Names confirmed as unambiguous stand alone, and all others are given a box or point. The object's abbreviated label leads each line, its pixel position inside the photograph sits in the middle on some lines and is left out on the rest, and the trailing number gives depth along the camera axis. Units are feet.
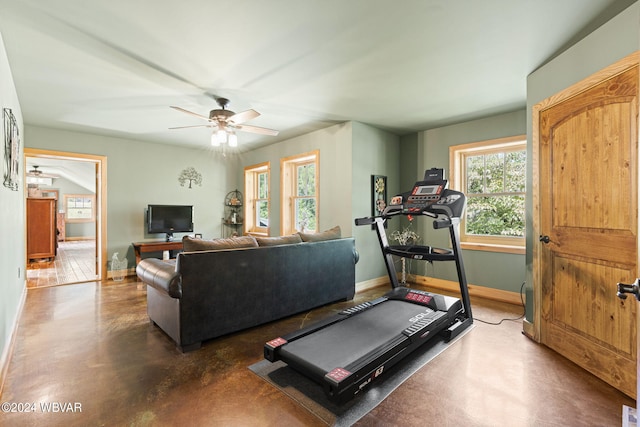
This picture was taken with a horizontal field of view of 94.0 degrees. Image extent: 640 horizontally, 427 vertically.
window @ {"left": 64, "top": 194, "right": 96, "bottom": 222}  37.65
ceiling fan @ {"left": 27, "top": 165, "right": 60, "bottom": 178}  30.40
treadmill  6.46
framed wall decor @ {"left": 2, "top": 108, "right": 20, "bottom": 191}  8.27
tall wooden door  6.67
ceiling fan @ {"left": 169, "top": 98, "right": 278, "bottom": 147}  11.01
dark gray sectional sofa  8.56
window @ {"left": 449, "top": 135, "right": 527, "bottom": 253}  13.50
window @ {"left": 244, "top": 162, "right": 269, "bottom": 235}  21.76
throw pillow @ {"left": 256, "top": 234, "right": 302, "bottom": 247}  10.61
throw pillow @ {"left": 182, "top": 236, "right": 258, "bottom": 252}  8.92
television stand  17.60
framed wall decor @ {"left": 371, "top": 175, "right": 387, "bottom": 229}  15.67
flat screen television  18.66
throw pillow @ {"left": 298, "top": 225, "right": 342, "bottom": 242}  12.03
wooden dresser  22.40
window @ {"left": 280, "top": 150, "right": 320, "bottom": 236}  17.98
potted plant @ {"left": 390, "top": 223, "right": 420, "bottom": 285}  16.29
